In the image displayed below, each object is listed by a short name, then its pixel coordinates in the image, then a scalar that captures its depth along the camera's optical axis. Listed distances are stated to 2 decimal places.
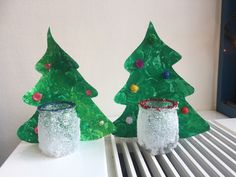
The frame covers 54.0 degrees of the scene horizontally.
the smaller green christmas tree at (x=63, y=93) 0.62
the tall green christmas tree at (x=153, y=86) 0.66
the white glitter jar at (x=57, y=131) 0.54
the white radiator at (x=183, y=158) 0.51
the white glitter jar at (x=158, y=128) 0.57
